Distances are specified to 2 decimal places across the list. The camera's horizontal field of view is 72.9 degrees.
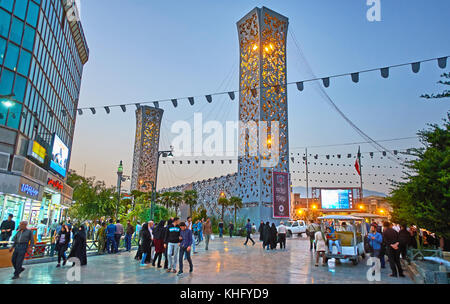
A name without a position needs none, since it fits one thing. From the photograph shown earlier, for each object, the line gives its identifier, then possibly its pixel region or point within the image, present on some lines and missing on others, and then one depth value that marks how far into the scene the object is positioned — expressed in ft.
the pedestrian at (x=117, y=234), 50.24
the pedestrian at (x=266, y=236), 57.36
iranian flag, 105.12
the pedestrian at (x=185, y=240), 29.90
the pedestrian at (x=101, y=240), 47.57
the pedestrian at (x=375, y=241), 33.37
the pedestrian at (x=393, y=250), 30.37
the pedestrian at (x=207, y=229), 55.46
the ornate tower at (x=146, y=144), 188.96
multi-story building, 64.34
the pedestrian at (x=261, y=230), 69.67
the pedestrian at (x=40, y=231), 61.15
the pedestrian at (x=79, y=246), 34.27
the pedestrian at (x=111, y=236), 48.79
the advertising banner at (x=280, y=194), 103.90
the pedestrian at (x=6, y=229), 40.45
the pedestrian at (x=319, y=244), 35.68
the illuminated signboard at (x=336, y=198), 144.97
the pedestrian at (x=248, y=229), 67.99
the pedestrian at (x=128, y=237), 52.75
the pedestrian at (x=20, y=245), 27.53
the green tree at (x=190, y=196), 148.15
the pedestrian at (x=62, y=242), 34.71
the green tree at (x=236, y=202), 116.47
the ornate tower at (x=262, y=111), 106.42
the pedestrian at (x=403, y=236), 33.27
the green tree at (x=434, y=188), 32.12
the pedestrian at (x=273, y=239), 57.36
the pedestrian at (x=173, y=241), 30.30
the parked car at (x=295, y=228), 105.29
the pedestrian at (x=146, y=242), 36.41
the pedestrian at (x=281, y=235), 58.39
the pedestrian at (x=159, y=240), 34.22
